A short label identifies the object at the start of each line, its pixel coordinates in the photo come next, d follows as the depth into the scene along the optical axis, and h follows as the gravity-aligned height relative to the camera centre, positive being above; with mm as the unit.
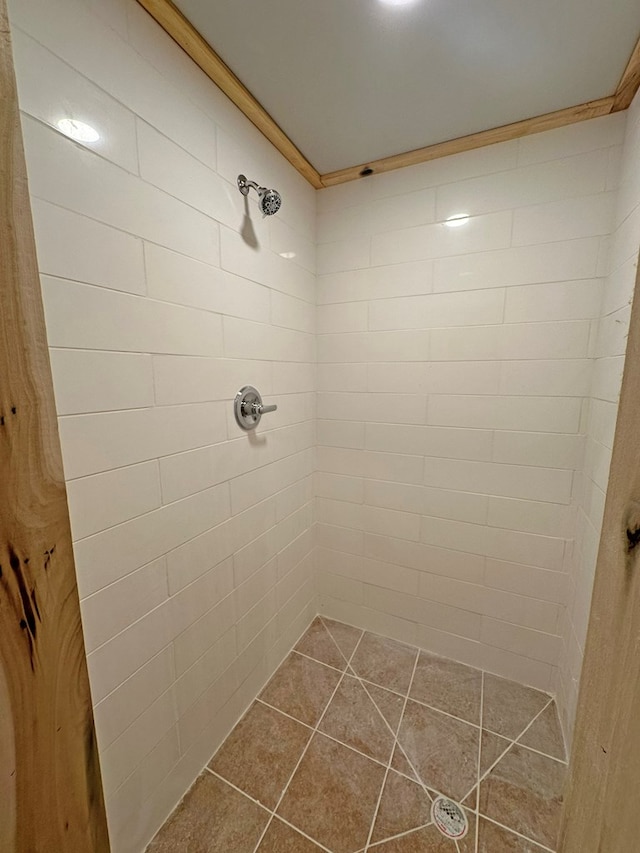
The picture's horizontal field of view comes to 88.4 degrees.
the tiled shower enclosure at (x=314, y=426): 748 -179
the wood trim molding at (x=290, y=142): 837 +857
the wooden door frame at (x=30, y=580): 449 -310
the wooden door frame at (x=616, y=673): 286 -280
